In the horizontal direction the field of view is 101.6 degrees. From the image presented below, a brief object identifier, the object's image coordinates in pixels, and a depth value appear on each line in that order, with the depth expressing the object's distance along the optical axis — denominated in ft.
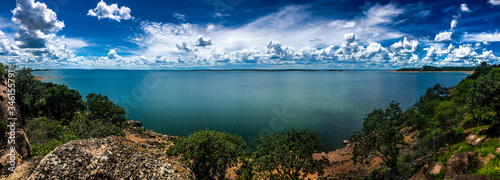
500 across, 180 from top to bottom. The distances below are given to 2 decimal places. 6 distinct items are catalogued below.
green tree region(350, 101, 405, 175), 79.92
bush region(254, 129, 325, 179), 72.26
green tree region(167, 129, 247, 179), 75.86
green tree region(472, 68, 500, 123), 78.69
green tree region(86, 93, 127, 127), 144.36
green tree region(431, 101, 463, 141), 107.45
